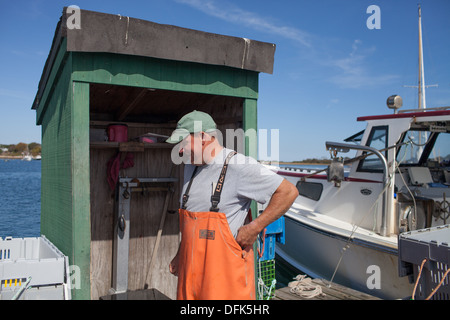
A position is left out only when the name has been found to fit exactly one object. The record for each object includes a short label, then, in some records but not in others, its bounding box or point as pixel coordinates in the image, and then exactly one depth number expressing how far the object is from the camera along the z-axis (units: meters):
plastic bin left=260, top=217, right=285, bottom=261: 4.96
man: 2.43
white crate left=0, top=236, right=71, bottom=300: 3.02
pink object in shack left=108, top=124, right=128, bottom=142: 4.62
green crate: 4.73
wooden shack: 3.12
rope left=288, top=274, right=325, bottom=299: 4.82
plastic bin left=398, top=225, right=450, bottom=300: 3.16
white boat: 6.24
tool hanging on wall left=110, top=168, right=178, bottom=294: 4.66
